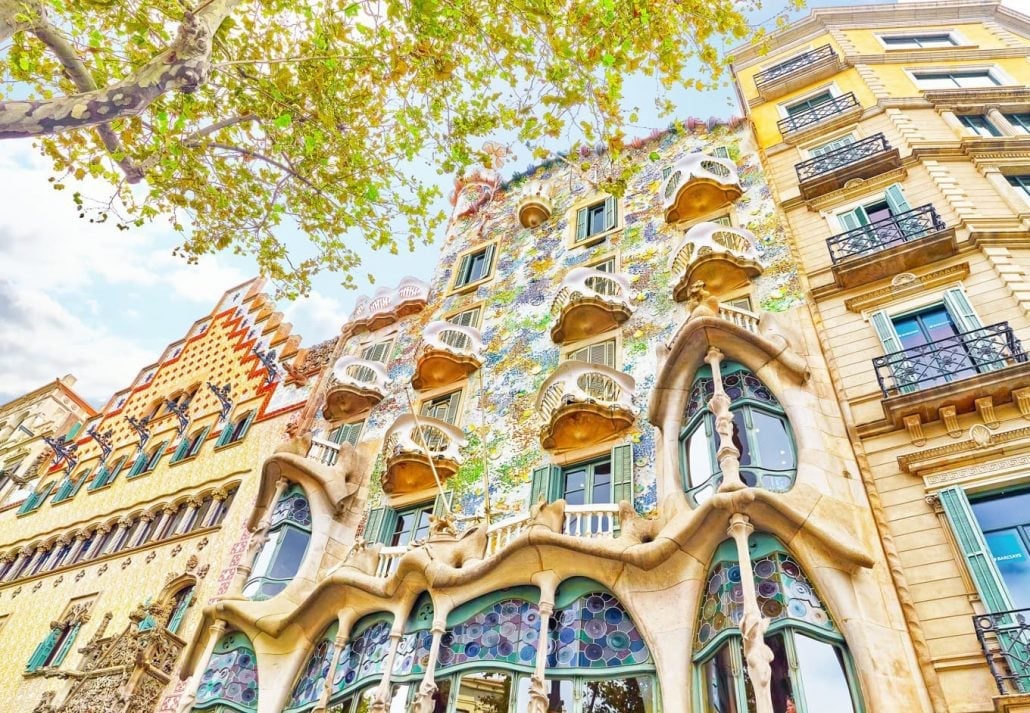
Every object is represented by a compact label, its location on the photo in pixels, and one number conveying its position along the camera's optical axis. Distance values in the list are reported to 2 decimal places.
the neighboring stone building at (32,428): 26.00
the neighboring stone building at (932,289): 8.00
